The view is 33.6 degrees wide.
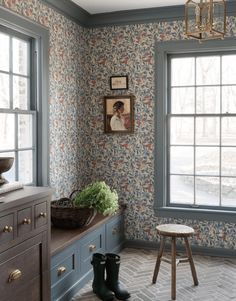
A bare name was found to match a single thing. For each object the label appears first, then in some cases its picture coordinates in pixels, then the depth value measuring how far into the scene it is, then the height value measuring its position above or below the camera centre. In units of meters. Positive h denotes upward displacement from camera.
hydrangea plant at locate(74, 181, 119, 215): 4.05 -0.61
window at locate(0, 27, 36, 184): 3.73 +0.34
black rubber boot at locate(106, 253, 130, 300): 3.58 -1.24
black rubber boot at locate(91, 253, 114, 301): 3.48 -1.28
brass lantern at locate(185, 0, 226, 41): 4.63 +1.50
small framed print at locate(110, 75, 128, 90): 5.07 +0.76
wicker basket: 3.80 -0.74
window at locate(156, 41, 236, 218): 4.80 +0.13
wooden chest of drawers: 2.43 -0.70
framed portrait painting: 5.06 +0.35
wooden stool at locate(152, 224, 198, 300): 3.59 -0.99
